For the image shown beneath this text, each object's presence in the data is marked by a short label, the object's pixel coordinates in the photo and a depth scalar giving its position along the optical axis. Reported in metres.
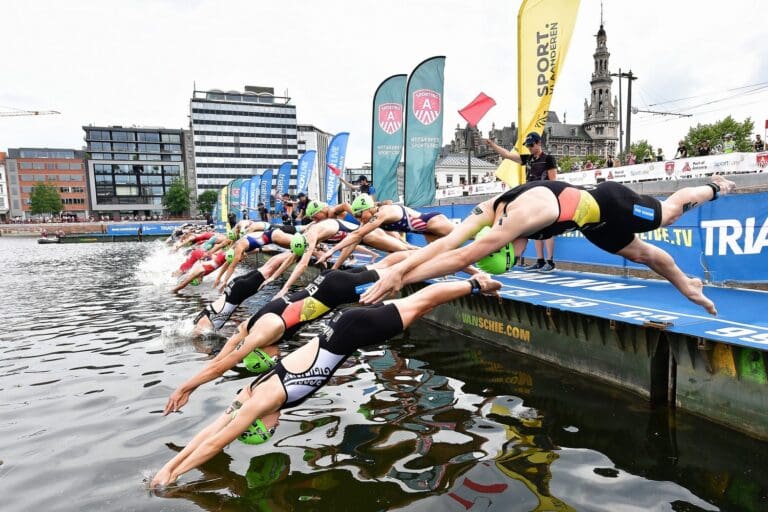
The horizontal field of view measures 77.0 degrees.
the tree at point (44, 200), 117.44
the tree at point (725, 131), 71.37
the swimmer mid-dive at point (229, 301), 10.28
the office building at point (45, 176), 135.88
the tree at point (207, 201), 135.12
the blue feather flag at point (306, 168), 33.50
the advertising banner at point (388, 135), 18.86
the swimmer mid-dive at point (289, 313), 6.42
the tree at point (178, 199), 118.38
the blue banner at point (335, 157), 27.66
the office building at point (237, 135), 145.00
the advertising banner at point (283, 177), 38.54
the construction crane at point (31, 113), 157.25
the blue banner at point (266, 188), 41.07
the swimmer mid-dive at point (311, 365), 4.45
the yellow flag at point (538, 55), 11.62
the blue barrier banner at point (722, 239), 7.78
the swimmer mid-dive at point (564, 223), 4.93
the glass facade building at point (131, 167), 139.12
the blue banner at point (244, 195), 46.00
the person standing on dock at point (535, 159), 9.64
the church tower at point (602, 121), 134.88
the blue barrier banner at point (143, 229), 61.19
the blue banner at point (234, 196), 49.34
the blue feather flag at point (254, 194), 43.47
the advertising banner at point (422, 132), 17.11
